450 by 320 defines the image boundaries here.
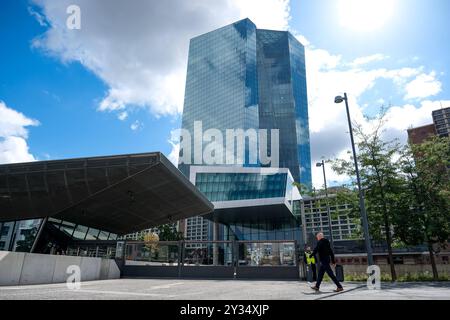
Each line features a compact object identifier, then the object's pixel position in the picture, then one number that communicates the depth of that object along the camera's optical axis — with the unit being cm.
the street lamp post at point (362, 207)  1464
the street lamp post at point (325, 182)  2239
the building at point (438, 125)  10038
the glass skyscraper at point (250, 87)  11169
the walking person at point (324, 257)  786
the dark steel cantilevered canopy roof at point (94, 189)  1964
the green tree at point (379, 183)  1941
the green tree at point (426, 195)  1845
